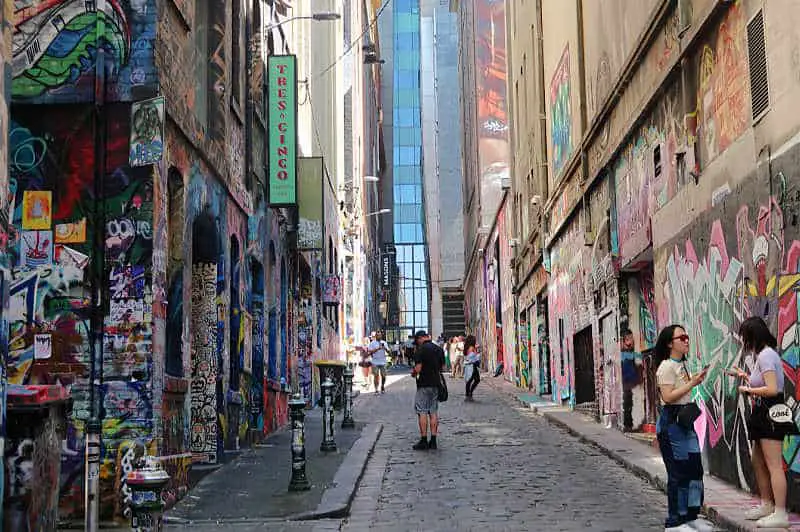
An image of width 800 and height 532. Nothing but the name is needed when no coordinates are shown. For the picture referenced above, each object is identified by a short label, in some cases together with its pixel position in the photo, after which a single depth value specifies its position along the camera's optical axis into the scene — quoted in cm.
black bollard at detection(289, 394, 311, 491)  1052
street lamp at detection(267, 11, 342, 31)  1888
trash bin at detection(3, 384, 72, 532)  670
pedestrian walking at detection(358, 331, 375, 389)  3337
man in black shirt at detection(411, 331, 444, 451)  1524
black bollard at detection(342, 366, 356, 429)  1834
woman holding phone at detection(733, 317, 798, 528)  764
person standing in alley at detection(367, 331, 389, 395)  2897
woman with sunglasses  750
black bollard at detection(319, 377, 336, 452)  1429
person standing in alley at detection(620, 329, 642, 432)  1611
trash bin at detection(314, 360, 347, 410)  2073
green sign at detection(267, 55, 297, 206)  1688
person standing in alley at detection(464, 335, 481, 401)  2623
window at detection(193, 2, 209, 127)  1243
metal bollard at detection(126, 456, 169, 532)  512
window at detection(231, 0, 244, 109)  1458
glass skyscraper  10869
